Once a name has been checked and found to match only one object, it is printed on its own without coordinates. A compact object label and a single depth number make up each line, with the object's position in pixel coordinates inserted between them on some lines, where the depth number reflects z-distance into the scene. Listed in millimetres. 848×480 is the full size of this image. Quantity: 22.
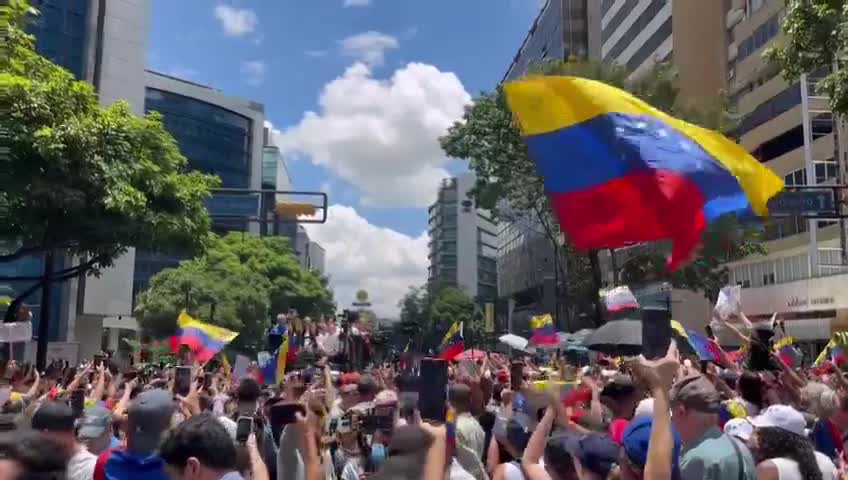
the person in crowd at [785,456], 4352
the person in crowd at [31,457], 2723
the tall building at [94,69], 44719
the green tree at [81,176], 16094
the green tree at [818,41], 12547
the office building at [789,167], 32812
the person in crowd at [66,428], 4191
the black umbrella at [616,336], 14969
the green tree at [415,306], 120125
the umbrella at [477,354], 20662
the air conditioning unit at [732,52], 46288
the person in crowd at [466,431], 5094
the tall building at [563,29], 73312
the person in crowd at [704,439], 3816
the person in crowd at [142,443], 3840
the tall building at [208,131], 90938
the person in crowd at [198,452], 3217
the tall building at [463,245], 169375
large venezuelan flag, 6160
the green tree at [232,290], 50594
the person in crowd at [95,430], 4668
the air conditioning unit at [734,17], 45294
